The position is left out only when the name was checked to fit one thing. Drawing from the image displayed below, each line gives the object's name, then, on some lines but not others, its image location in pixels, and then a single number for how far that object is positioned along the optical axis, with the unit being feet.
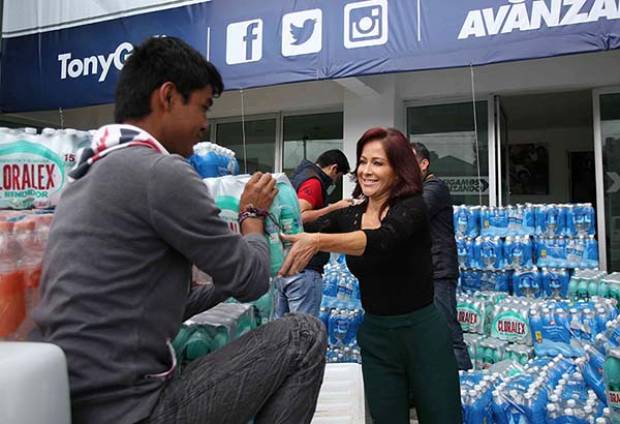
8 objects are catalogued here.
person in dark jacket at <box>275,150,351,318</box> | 10.17
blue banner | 12.11
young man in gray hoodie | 3.19
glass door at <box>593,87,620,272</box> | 17.08
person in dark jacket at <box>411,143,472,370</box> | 9.86
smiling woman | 6.02
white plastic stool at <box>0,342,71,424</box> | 2.79
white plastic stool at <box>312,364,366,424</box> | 6.28
